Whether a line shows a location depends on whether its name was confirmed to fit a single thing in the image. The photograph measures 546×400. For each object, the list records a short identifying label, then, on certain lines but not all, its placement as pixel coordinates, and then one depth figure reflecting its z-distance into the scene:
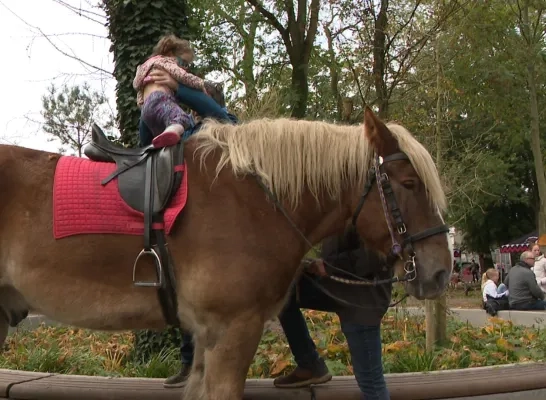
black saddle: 2.92
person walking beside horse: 3.48
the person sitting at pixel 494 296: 11.08
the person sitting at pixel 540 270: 11.80
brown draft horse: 2.84
